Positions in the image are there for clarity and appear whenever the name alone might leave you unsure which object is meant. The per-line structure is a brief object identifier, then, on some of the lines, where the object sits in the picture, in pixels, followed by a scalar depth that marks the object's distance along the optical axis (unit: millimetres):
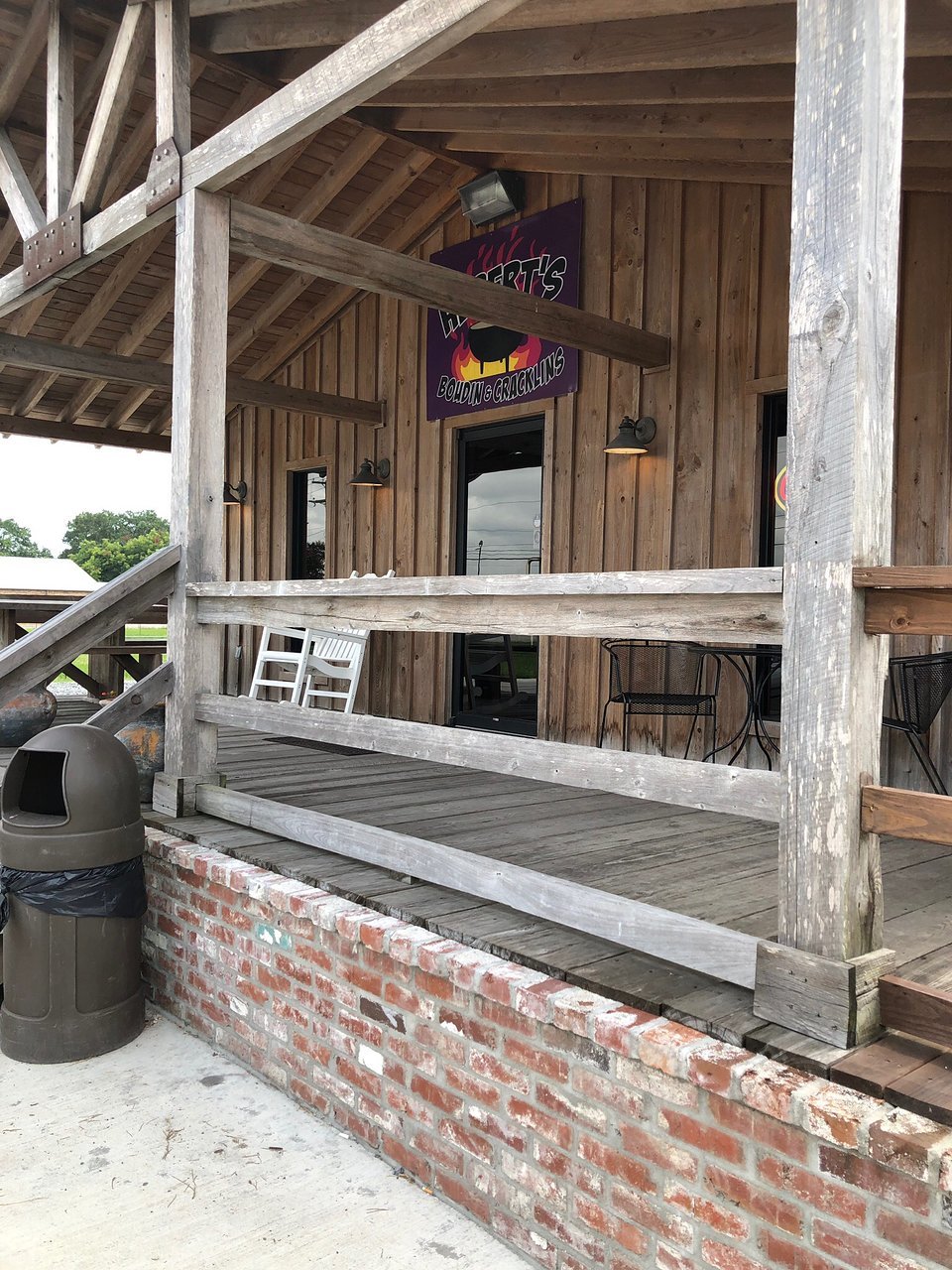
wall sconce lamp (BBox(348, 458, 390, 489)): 6840
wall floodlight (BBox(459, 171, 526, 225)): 5820
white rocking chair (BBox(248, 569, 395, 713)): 5926
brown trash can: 2926
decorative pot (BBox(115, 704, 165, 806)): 3785
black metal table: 4426
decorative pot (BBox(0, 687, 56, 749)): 4512
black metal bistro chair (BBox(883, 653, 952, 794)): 3562
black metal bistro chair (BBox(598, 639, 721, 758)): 4668
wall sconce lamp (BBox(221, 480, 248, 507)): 8164
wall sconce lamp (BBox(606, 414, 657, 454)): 5133
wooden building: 1745
